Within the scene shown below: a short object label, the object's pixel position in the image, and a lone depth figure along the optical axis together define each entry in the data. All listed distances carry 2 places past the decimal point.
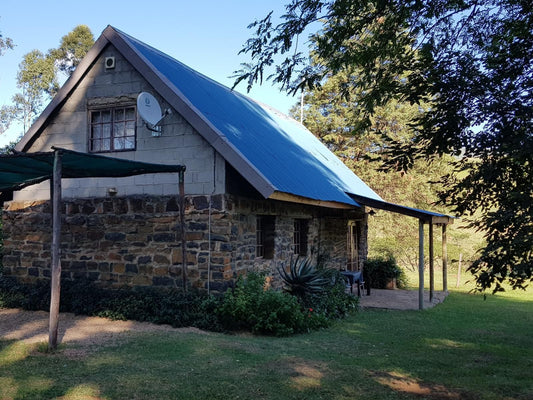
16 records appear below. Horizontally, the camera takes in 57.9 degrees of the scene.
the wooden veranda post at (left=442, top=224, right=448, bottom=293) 14.87
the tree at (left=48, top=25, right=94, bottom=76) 30.48
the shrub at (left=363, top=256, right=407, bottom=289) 16.66
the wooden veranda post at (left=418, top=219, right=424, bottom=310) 11.84
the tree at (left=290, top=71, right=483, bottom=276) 24.81
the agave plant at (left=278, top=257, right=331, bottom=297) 9.74
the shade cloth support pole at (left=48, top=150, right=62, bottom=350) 6.51
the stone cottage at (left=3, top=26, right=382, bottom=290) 8.87
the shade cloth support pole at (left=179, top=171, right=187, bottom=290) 8.55
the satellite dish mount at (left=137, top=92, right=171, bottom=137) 8.52
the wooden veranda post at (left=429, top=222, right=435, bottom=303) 13.00
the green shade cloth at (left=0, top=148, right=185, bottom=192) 6.86
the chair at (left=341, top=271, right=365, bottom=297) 13.16
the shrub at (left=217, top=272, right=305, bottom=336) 8.16
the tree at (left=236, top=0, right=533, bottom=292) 4.91
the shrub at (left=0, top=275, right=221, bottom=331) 8.41
